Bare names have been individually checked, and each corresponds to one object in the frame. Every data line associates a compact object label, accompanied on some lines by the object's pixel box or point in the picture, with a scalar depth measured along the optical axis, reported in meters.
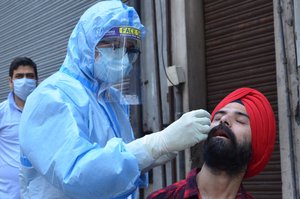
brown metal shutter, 3.98
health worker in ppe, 2.14
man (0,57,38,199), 4.34
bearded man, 2.44
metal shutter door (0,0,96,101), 6.54
